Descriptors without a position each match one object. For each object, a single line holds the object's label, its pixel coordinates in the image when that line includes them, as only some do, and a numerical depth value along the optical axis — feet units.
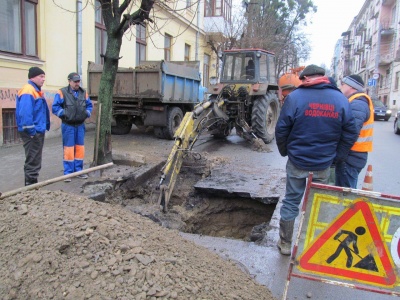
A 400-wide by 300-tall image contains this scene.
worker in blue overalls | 18.99
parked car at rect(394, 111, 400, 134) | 51.07
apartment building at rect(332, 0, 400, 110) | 111.14
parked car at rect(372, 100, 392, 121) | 78.06
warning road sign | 8.75
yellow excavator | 33.30
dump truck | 32.07
